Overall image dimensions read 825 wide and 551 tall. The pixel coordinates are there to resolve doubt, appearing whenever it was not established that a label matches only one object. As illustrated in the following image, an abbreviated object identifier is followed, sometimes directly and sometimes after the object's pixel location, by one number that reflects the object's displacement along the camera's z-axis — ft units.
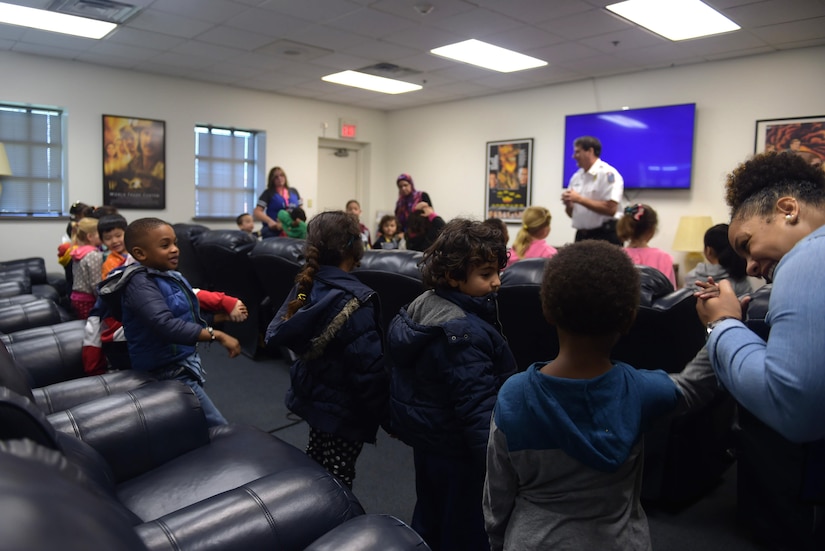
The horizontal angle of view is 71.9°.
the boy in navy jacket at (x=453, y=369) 4.49
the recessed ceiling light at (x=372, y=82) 22.76
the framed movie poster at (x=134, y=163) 21.76
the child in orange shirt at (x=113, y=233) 10.29
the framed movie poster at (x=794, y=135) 16.60
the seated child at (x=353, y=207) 22.09
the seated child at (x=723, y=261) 8.89
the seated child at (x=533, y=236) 11.97
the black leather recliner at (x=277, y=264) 11.09
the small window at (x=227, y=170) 24.61
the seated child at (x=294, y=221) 19.83
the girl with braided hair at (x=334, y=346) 5.61
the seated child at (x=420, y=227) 14.66
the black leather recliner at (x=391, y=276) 8.36
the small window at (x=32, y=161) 20.13
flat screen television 19.26
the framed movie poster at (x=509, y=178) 23.93
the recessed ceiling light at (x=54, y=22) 15.99
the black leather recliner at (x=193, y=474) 3.90
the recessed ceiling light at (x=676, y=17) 14.38
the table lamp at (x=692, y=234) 18.43
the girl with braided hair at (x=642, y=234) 11.73
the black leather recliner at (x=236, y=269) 13.33
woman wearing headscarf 17.46
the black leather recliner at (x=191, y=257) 15.51
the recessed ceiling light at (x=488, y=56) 18.35
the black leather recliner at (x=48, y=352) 7.64
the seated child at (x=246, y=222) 23.18
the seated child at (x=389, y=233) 18.95
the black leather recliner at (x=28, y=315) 10.09
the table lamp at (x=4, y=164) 18.79
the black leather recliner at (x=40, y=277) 17.81
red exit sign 28.43
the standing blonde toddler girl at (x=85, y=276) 11.07
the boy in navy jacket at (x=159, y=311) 6.67
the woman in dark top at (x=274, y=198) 21.70
